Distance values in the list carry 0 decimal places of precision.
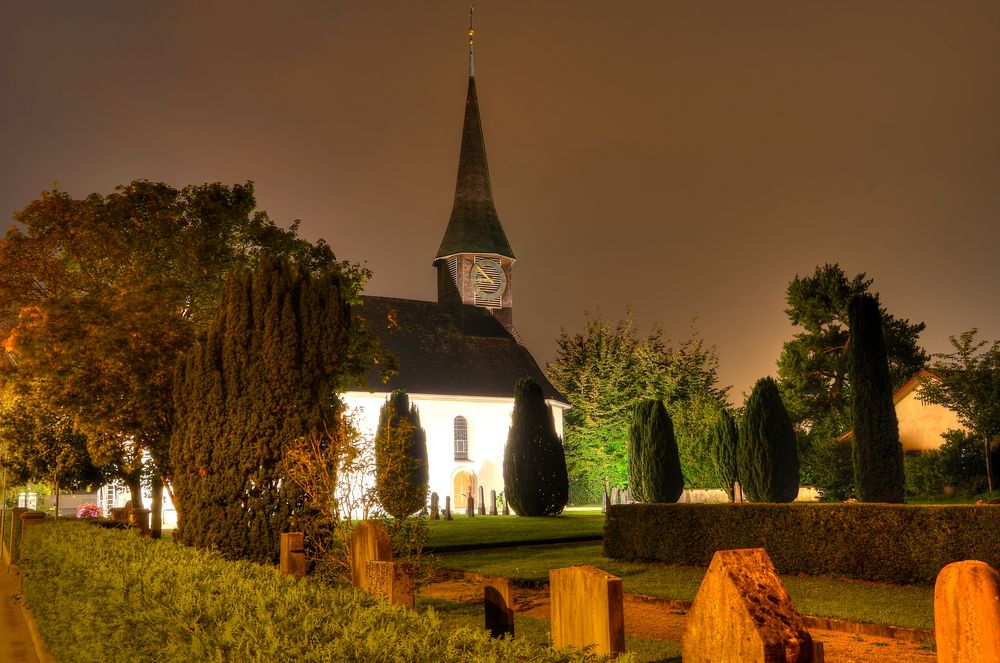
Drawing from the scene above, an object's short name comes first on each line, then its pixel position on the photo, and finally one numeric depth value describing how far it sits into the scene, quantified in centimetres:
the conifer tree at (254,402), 1170
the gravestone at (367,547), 671
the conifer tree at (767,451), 2927
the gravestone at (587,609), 373
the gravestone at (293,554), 828
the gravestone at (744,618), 285
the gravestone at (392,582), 552
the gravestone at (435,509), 3701
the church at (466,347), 4731
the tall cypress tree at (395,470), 1216
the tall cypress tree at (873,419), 2052
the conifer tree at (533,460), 3572
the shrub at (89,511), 3140
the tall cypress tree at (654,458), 3212
